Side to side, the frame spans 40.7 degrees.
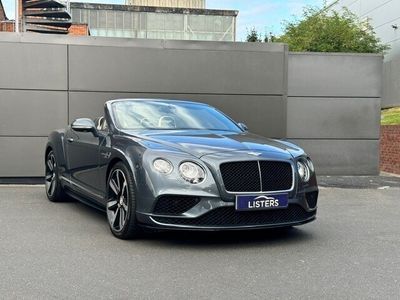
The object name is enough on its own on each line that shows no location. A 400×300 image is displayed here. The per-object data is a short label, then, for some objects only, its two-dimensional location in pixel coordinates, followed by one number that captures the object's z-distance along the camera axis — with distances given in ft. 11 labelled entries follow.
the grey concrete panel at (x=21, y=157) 34.14
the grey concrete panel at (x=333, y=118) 38.40
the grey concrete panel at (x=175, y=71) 34.99
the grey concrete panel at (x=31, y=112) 34.12
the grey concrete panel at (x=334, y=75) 38.19
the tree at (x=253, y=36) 123.20
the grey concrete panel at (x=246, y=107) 35.27
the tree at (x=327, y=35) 82.69
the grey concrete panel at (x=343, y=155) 38.73
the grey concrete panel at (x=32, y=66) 33.91
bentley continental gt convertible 16.81
